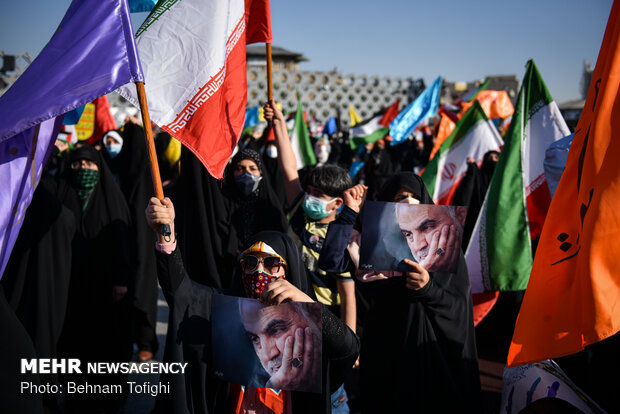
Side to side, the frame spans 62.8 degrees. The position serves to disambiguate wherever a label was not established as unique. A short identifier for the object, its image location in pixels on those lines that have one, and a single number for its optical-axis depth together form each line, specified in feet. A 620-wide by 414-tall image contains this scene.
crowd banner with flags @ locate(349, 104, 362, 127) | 40.66
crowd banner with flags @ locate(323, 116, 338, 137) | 45.92
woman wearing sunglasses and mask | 5.71
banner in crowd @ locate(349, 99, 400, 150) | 32.01
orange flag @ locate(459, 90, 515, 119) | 26.25
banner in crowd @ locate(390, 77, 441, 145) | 26.16
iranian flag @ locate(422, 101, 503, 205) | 15.49
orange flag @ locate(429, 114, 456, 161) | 22.04
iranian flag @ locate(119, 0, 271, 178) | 6.93
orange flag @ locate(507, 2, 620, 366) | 4.66
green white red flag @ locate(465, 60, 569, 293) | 10.40
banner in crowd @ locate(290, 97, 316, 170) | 24.50
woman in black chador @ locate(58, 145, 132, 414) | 10.36
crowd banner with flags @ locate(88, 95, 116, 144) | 21.44
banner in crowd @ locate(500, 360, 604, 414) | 5.04
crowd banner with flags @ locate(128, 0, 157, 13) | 8.27
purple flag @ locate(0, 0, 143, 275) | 5.70
